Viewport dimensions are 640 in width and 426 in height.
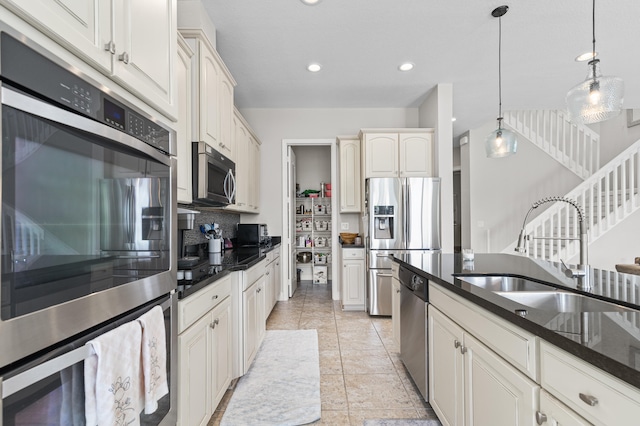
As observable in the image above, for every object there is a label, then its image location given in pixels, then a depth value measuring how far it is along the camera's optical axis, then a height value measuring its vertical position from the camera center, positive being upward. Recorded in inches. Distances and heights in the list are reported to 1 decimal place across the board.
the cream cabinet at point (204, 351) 54.4 -26.9
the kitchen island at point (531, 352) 27.6 -15.8
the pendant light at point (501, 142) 113.2 +27.5
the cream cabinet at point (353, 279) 166.9 -32.4
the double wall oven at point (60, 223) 24.4 -0.2
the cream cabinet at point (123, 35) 29.0 +21.5
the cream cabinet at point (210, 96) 83.6 +36.9
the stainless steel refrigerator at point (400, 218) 153.9 +0.2
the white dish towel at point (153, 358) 39.0 -18.0
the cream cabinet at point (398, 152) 165.3 +35.2
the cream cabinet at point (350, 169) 178.9 +28.6
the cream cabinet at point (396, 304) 100.7 -28.6
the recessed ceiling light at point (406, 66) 136.8 +67.7
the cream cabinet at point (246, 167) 132.3 +25.6
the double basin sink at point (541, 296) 48.7 -14.2
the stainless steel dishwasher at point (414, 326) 75.3 -28.7
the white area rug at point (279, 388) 74.6 -47.2
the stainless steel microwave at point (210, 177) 81.6 +12.2
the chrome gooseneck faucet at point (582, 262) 58.8 -8.9
